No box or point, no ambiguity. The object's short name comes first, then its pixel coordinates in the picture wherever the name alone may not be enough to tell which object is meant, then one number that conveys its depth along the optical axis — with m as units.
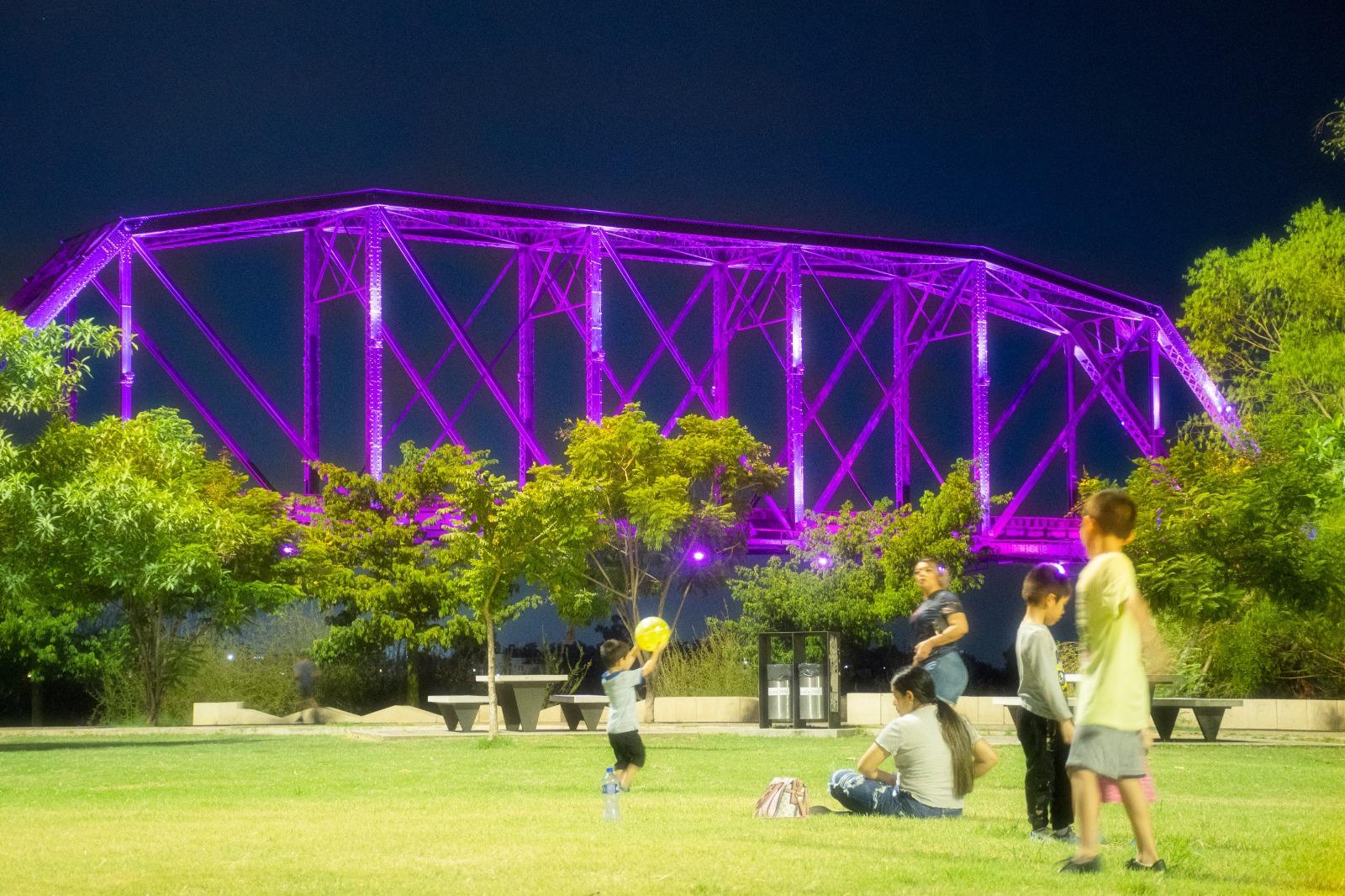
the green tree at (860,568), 43.53
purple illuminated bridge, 47.31
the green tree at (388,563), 39.25
